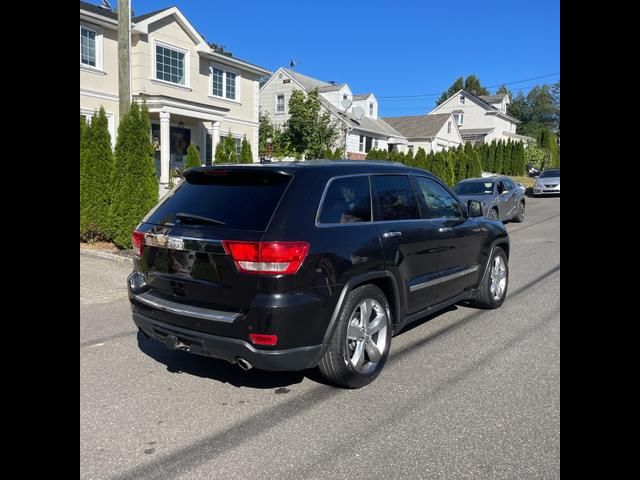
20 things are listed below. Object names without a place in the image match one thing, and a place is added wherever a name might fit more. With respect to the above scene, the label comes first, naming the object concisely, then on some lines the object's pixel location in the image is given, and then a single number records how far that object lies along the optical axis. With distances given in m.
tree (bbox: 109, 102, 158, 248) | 10.06
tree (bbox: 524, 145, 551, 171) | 48.38
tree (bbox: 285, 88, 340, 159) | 30.19
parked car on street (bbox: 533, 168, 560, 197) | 26.32
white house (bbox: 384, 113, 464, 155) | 47.44
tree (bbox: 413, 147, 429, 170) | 23.70
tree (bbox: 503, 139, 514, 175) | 42.12
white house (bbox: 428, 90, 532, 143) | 57.56
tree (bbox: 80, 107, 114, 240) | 10.21
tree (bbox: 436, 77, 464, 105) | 109.68
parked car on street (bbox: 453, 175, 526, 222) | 14.70
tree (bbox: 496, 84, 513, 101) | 124.50
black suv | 3.53
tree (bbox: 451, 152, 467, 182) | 27.44
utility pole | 11.98
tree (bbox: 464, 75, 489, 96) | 108.59
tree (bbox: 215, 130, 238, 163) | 16.47
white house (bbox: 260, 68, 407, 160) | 37.78
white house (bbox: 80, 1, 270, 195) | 19.12
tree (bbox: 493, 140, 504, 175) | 41.62
